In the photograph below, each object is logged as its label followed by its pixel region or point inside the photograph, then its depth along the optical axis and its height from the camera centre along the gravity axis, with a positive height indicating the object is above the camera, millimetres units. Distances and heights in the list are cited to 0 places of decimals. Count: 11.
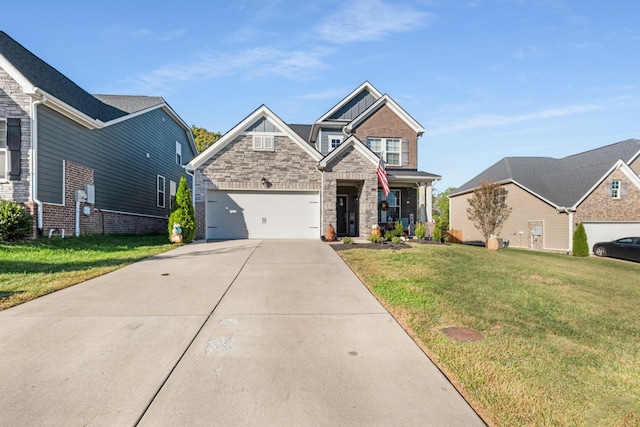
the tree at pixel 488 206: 20406 +551
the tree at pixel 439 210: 15547 +752
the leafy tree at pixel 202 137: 38219 +9095
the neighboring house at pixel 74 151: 10523 +2565
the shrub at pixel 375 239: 12895 -937
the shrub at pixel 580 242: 18781 -1555
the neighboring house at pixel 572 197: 20047 +1108
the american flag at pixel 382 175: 13689 +1666
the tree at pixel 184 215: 12945 +1
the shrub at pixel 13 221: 9656 -180
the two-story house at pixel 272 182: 14571 +1483
